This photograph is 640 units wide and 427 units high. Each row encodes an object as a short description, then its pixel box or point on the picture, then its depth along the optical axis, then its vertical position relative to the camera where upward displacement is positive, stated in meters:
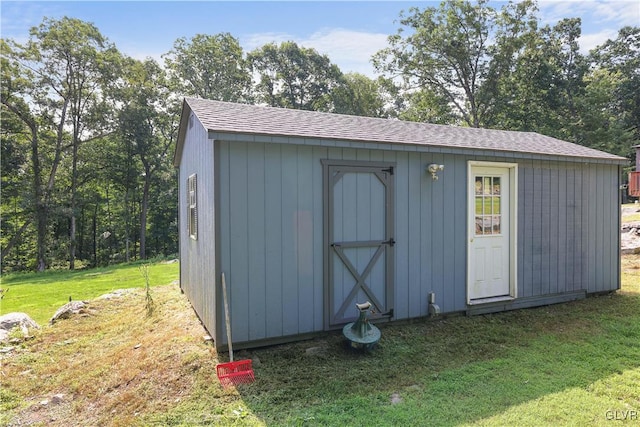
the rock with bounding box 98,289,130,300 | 6.89 -1.67
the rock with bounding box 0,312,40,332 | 4.98 -1.56
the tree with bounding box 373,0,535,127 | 19.31 +8.47
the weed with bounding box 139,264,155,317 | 5.53 -1.53
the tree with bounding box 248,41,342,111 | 23.80 +8.75
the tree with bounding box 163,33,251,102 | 20.53 +8.27
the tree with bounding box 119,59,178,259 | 17.20 +4.46
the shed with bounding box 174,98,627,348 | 3.88 -0.18
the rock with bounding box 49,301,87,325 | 5.64 -1.60
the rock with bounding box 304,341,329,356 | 3.87 -1.56
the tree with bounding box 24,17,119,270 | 14.79 +5.92
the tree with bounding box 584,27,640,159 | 24.52 +9.35
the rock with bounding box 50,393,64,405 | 3.36 -1.77
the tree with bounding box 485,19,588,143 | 18.52 +5.82
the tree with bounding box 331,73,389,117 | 23.77 +7.39
